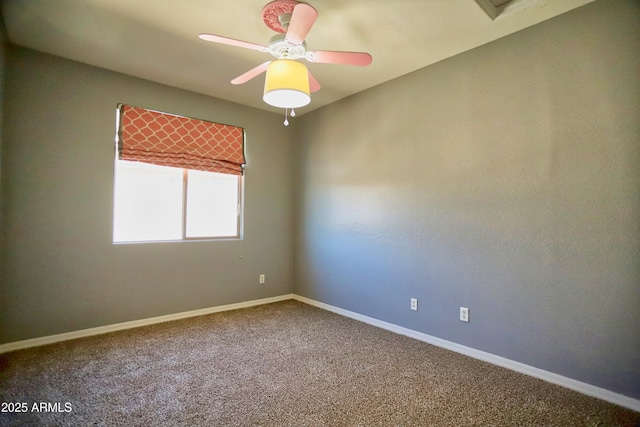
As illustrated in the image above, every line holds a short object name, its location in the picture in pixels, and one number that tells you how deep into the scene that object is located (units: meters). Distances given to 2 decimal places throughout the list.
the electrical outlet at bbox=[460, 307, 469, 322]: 2.72
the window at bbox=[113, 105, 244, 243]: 3.31
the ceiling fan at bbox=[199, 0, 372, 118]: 1.90
